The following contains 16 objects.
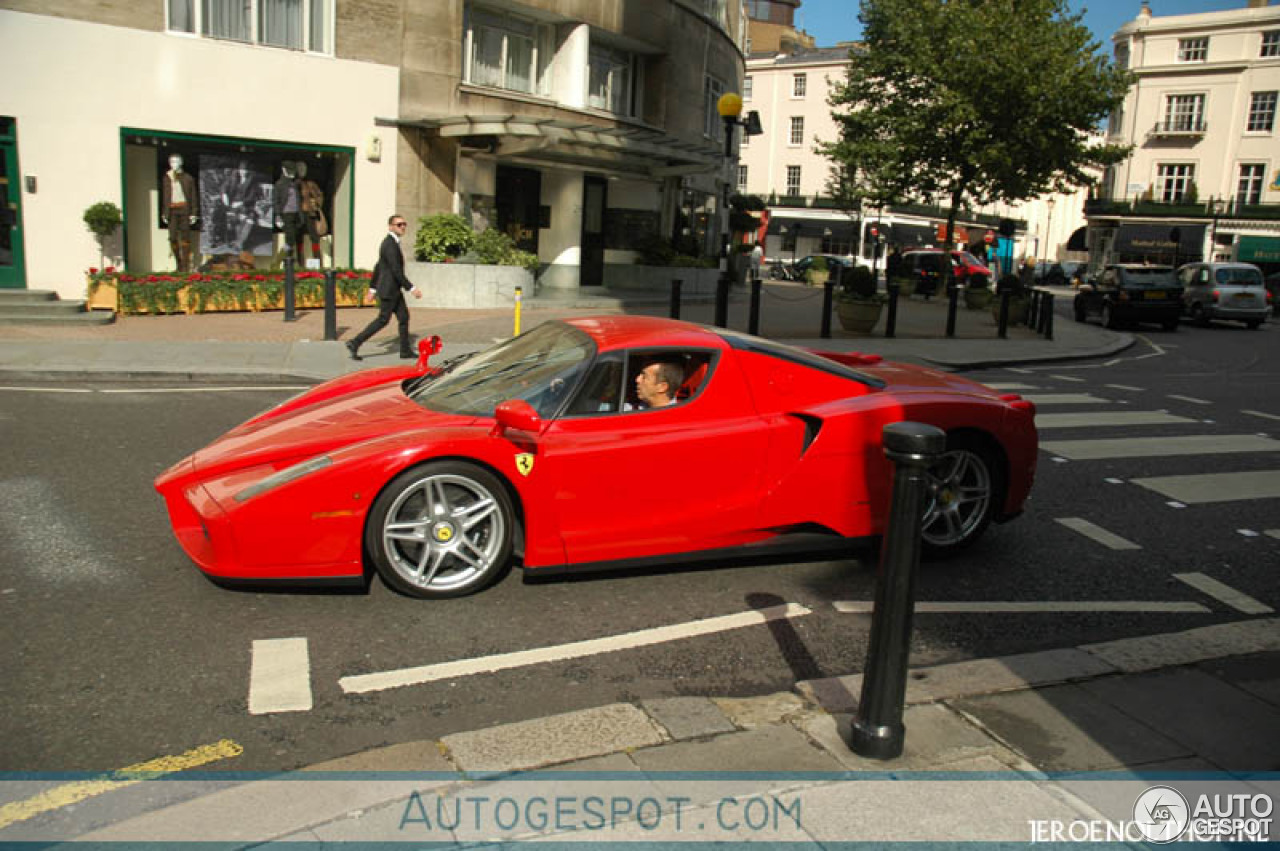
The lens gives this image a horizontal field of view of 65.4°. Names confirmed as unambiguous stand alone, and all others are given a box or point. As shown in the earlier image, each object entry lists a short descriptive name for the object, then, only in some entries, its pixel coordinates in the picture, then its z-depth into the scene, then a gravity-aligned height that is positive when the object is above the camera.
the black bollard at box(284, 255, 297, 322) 15.38 -0.87
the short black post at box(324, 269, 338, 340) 13.95 -0.99
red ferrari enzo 4.61 -1.06
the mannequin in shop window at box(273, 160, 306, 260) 18.58 +0.68
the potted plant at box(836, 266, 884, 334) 18.70 -0.73
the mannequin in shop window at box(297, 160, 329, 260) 19.06 +0.53
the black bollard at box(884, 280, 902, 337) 18.25 -0.82
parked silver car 27.53 -0.36
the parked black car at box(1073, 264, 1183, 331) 25.56 -0.51
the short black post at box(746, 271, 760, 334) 16.22 -0.85
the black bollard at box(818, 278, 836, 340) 17.42 -0.87
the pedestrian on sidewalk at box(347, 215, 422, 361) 12.62 -0.53
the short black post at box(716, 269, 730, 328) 15.78 -0.69
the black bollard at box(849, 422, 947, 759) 3.26 -1.10
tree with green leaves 28.97 +5.02
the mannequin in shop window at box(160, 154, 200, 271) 17.72 +0.39
